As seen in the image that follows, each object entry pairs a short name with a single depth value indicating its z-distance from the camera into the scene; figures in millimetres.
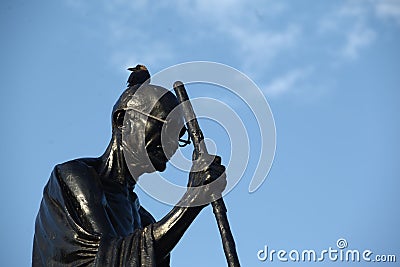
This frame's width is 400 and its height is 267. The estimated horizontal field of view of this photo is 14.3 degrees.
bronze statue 10037
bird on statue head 11463
